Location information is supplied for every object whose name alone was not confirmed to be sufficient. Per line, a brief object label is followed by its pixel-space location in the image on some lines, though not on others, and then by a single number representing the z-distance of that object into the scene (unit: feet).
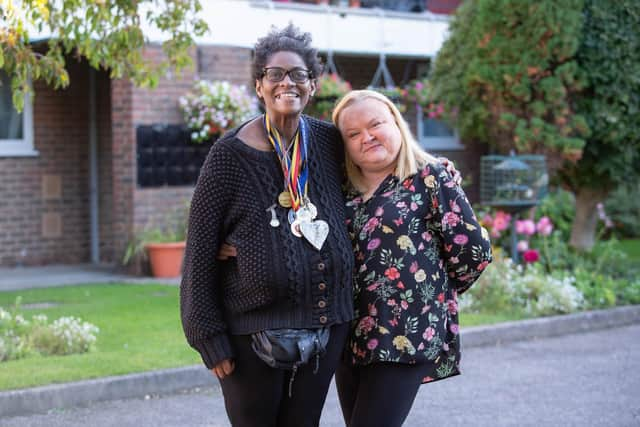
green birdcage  33.53
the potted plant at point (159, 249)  36.86
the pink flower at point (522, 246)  34.75
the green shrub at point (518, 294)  29.76
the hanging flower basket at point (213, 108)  38.04
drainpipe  41.70
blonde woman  11.43
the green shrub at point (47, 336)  22.95
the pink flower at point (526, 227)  34.68
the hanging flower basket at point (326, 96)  40.01
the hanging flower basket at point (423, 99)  42.51
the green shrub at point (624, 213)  54.80
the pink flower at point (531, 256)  33.19
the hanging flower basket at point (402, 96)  43.88
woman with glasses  10.45
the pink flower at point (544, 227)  35.37
